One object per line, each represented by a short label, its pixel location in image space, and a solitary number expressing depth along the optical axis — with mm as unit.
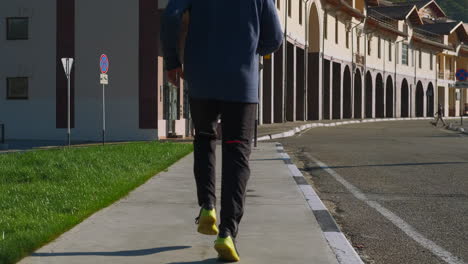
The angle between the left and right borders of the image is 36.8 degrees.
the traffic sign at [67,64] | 18531
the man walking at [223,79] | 4180
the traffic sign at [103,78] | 19034
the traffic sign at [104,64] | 19219
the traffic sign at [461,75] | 34000
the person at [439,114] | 42706
